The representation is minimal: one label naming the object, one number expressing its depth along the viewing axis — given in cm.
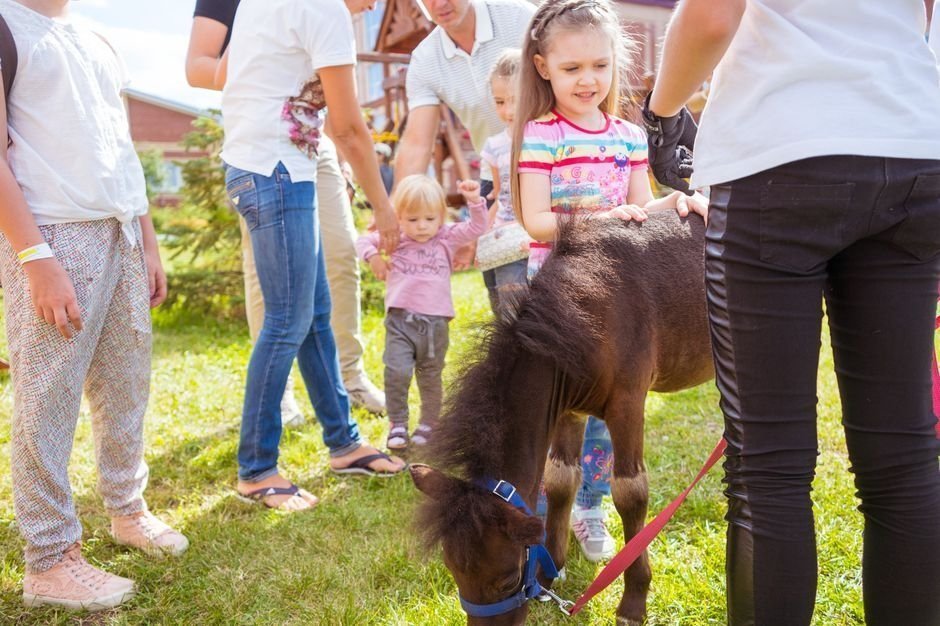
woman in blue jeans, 319
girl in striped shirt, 262
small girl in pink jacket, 418
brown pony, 190
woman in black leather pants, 148
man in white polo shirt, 363
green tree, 827
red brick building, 4431
